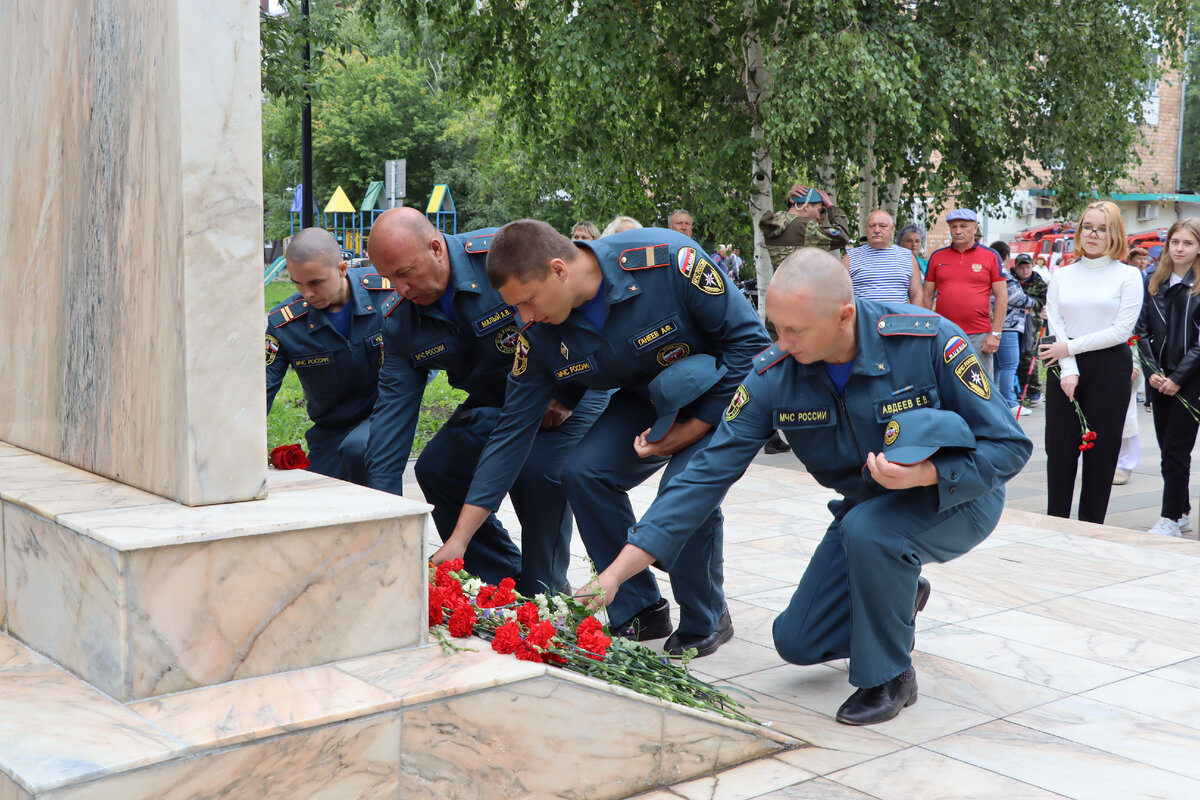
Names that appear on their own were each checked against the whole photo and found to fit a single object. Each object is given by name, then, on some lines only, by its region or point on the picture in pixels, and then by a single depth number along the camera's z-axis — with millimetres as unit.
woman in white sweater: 6492
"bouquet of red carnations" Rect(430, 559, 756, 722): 3078
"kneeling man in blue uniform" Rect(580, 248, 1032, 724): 3385
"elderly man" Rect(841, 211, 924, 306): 8883
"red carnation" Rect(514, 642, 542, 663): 3029
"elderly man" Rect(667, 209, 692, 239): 10016
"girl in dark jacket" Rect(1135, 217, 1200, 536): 6461
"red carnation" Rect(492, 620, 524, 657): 3033
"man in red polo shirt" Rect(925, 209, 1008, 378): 9367
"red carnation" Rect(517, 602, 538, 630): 3184
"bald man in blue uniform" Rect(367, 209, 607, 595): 4242
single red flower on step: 4590
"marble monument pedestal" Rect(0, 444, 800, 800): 2461
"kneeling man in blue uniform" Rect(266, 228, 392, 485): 4934
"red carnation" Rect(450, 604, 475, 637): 3180
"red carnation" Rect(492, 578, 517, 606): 3344
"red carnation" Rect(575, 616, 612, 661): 3180
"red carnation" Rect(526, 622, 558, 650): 3051
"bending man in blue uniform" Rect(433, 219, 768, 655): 4062
